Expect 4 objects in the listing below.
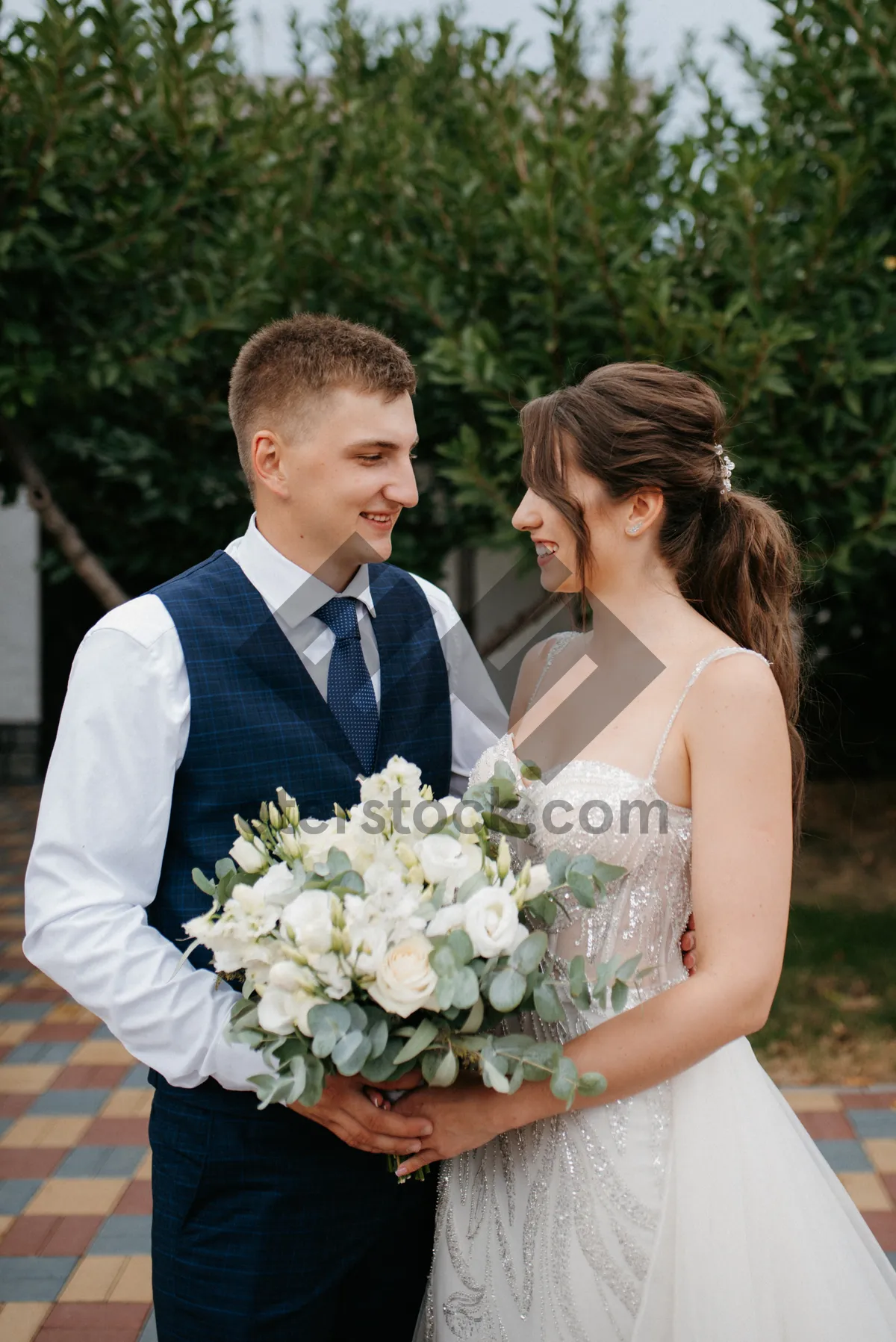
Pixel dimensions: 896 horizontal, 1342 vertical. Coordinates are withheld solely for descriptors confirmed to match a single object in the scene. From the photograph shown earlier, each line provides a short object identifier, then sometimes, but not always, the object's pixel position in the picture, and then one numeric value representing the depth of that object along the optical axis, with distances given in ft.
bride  5.67
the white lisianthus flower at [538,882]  5.15
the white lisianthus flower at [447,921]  4.88
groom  5.92
